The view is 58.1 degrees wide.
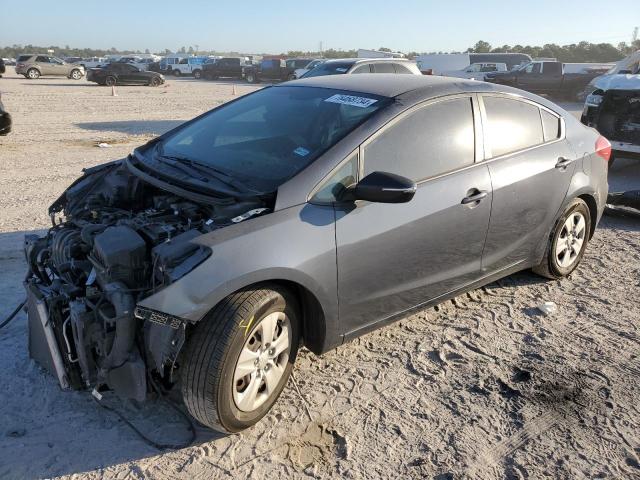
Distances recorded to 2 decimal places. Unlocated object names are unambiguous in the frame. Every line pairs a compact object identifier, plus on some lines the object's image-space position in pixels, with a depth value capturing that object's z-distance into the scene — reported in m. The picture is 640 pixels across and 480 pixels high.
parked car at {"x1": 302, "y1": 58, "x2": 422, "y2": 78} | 13.19
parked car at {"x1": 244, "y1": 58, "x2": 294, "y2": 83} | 38.75
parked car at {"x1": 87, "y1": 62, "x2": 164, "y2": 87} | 30.00
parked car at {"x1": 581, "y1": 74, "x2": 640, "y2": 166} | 8.48
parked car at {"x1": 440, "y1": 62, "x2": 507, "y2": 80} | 28.25
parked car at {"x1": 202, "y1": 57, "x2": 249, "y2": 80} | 43.00
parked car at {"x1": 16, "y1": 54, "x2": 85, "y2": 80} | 34.78
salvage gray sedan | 2.81
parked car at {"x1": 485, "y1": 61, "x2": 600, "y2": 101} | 24.84
